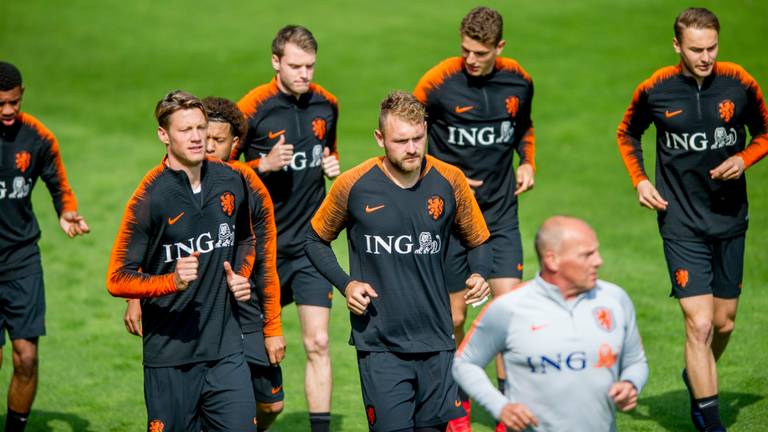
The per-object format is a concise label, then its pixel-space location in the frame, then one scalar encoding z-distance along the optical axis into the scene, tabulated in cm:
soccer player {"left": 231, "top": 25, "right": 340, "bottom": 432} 1914
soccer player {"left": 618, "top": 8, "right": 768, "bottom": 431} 1823
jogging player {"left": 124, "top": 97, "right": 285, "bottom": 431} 1578
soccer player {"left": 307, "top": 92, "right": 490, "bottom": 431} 1480
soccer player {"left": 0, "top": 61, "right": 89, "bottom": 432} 1905
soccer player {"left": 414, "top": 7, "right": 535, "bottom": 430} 2009
